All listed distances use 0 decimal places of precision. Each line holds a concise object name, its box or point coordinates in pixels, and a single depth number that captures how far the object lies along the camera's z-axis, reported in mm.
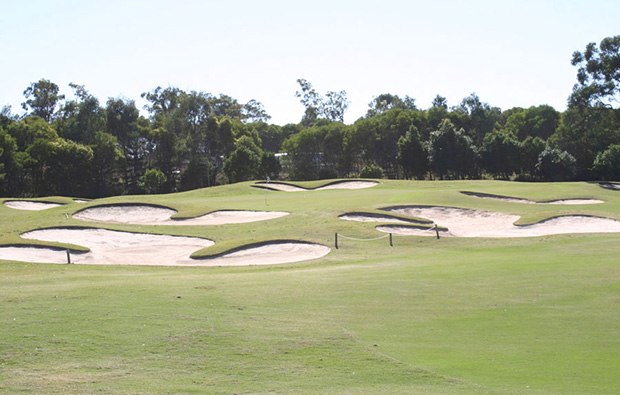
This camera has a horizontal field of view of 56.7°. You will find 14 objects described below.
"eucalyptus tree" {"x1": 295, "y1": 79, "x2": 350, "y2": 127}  143875
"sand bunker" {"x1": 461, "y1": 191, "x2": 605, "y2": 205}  42625
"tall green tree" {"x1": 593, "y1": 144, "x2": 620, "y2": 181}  72875
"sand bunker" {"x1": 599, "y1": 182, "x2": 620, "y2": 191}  55403
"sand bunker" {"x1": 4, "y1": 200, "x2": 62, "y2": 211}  46125
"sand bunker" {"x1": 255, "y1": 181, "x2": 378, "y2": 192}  58550
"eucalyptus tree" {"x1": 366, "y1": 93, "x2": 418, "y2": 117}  136750
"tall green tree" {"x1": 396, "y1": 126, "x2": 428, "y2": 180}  84750
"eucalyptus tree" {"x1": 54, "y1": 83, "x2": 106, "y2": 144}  91875
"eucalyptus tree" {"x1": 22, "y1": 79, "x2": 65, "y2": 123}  116188
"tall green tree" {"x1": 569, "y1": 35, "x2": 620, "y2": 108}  66062
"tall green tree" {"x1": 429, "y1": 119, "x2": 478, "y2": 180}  82000
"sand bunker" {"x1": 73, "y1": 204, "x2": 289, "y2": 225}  34219
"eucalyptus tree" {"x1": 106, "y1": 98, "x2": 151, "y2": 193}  98188
